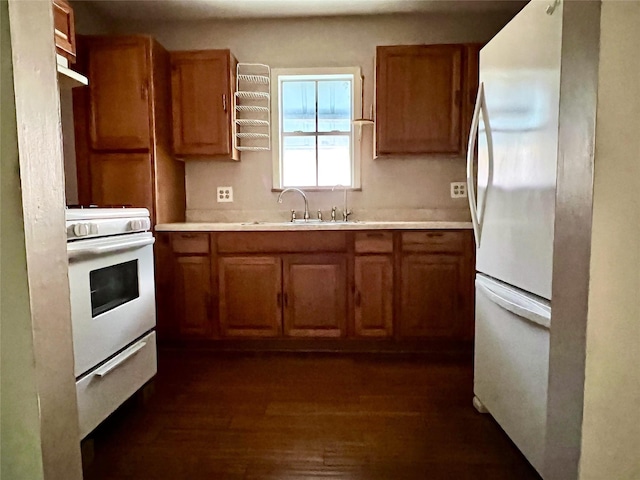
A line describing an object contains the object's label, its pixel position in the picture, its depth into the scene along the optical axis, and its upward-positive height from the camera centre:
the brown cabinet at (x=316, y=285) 2.79 -0.55
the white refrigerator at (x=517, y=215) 1.37 -0.05
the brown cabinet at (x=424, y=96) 2.93 +0.72
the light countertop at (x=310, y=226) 2.75 -0.16
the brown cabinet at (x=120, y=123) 2.77 +0.53
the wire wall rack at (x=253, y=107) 3.23 +0.71
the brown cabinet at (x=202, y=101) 3.00 +0.71
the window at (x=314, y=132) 3.31 +0.55
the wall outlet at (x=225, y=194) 3.38 +0.07
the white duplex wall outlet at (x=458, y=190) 3.26 +0.08
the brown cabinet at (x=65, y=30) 1.97 +0.81
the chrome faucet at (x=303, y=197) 3.29 +0.02
